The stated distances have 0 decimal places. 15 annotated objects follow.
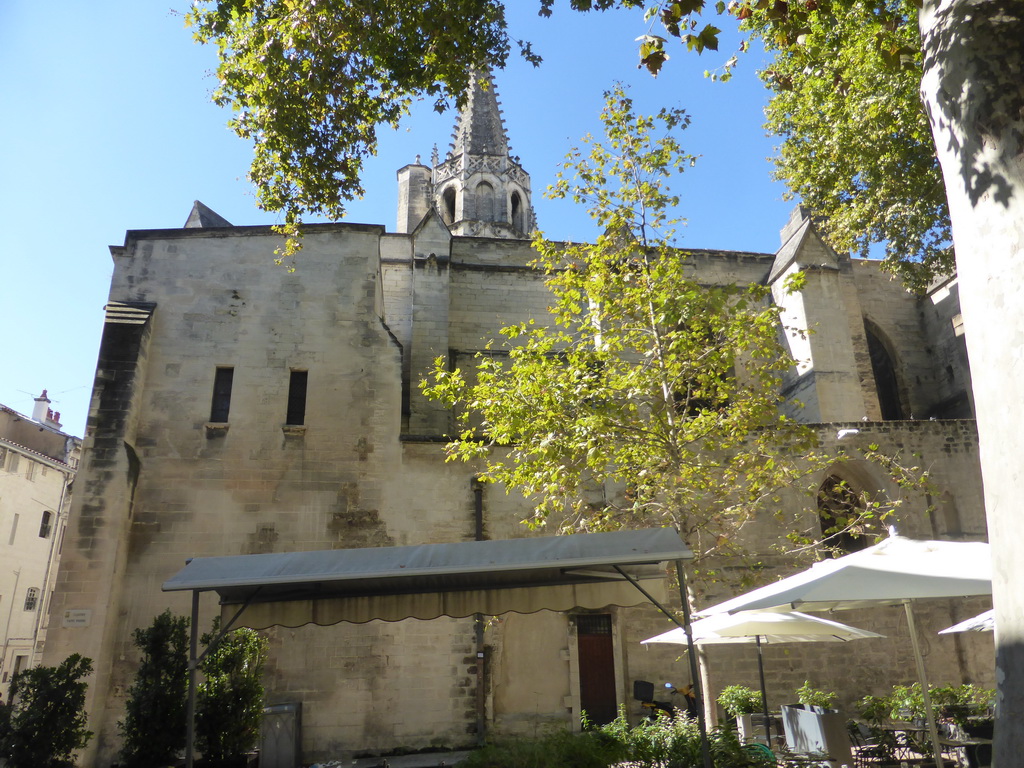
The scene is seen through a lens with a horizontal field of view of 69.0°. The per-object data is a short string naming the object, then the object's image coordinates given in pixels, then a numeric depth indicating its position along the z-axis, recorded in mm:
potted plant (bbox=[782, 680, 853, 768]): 7512
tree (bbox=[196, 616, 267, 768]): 8484
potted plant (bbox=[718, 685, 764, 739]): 9875
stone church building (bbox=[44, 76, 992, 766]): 11625
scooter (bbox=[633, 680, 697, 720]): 11859
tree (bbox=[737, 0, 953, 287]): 9992
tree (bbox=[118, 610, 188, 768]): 8352
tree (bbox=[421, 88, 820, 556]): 9148
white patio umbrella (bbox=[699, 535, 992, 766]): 5969
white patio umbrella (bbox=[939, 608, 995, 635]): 8080
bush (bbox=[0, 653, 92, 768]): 8008
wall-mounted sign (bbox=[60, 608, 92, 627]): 11133
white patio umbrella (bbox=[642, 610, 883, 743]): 7934
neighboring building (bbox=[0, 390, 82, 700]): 23094
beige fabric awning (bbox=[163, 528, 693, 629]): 5766
